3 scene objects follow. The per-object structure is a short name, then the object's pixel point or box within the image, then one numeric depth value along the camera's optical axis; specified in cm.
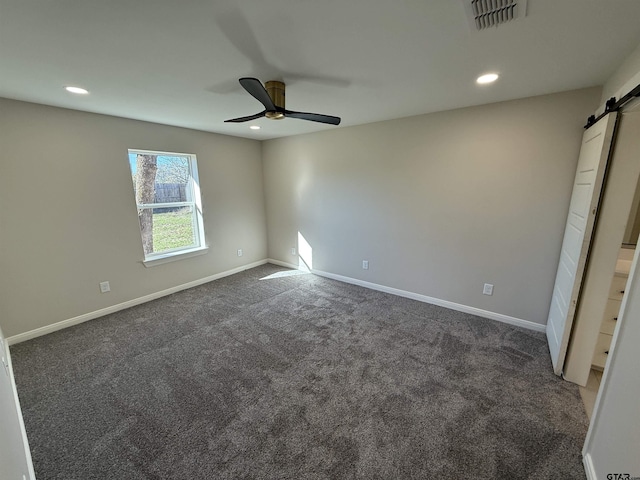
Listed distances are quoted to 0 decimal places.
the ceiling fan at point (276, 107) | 175
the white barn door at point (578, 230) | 170
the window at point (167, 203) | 342
